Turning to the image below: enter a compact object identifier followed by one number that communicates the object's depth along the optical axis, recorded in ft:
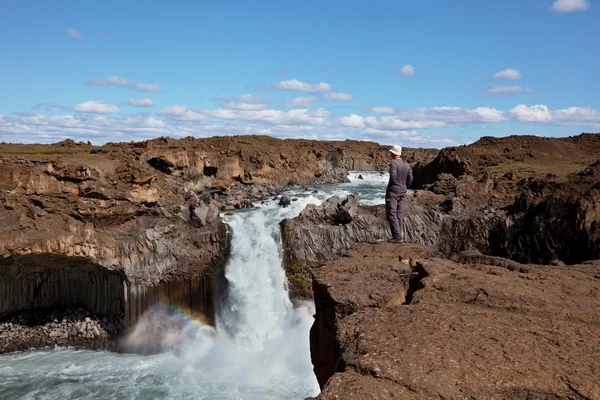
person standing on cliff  34.14
